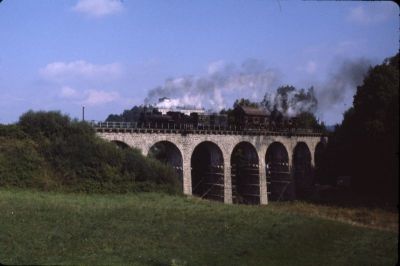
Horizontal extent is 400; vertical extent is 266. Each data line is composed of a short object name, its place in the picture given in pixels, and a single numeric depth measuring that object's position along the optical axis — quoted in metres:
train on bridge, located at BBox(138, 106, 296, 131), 43.94
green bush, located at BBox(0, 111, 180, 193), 27.80
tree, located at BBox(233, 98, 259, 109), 64.16
